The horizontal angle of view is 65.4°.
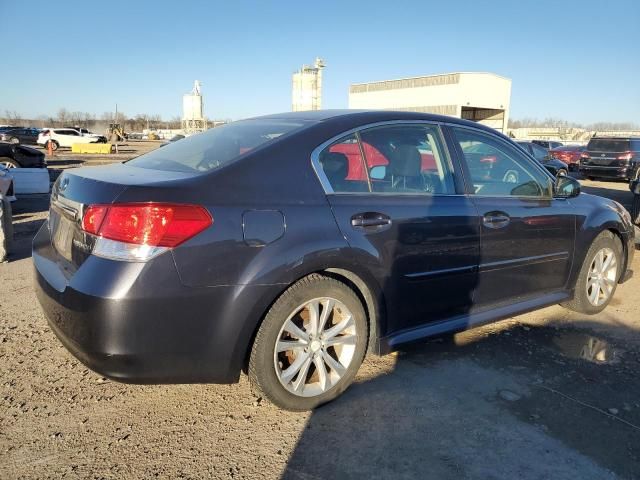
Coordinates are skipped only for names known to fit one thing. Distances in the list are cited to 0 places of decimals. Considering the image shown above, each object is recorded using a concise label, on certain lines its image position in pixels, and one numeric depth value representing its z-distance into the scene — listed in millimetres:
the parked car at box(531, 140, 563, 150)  29734
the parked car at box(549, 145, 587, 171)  25281
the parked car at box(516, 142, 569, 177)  16277
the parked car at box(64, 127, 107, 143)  40481
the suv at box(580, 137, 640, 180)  17734
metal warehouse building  42250
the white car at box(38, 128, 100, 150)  38031
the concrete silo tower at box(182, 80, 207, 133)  59750
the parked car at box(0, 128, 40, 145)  39509
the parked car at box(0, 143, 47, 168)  13117
